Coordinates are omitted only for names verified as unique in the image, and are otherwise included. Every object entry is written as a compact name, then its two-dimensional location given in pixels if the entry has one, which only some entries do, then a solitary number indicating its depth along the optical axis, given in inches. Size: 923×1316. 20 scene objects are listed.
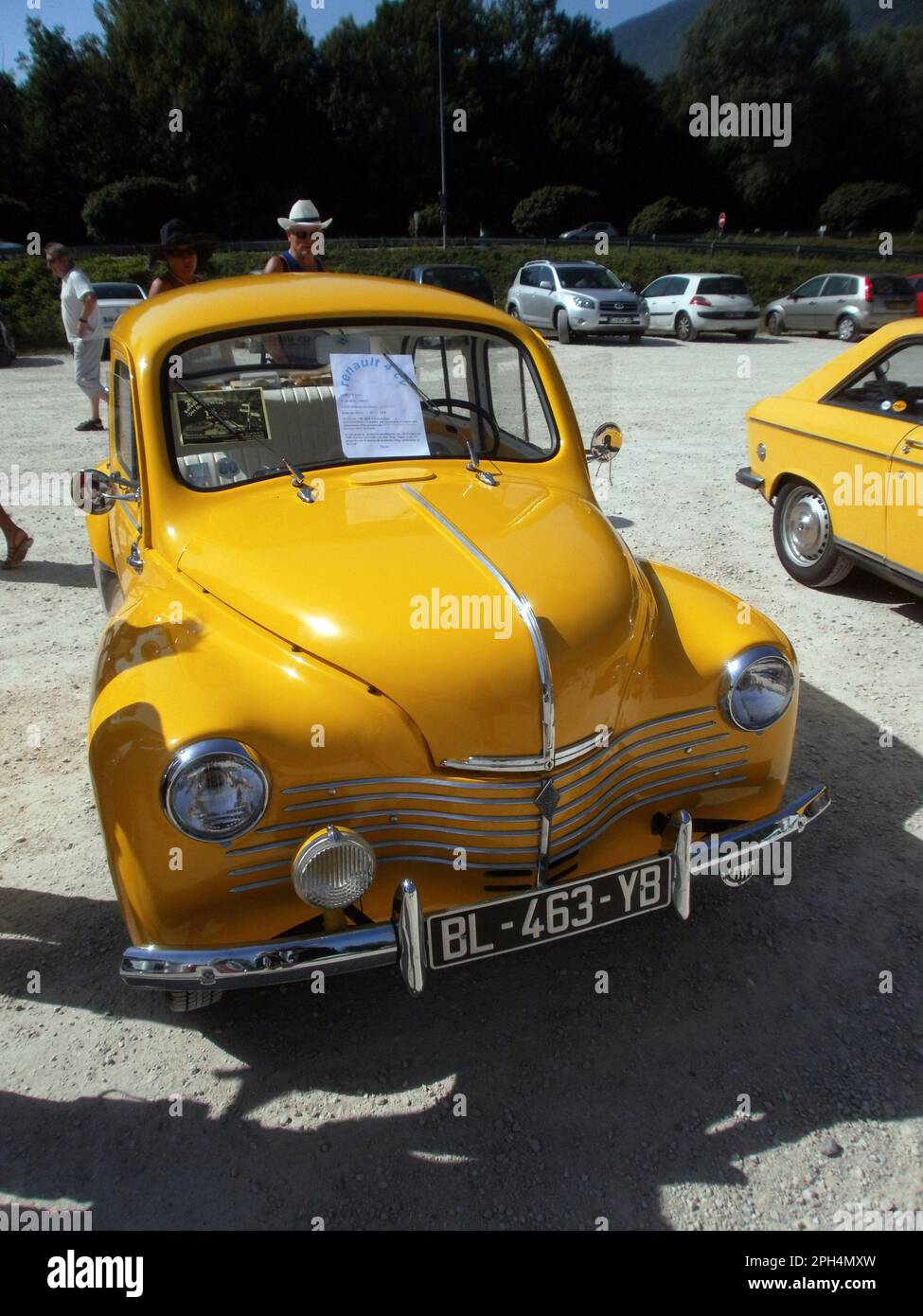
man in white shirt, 343.3
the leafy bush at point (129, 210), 1437.0
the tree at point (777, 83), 2001.7
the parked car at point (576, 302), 718.5
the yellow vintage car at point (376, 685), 90.8
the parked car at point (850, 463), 197.2
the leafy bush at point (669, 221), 1624.0
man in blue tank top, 231.8
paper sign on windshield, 133.2
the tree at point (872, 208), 1742.1
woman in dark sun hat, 235.1
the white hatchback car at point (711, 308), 765.9
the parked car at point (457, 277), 745.0
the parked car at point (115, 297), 659.4
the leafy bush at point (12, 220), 1448.1
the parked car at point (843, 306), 728.3
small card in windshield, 131.4
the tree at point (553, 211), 1708.9
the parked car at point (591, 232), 1413.6
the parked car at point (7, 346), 654.5
